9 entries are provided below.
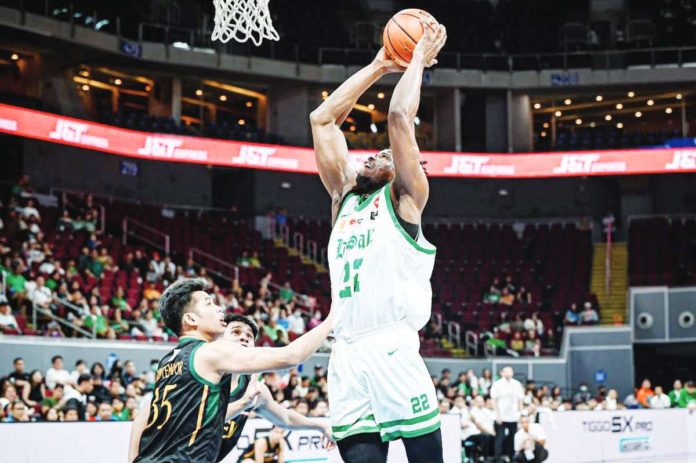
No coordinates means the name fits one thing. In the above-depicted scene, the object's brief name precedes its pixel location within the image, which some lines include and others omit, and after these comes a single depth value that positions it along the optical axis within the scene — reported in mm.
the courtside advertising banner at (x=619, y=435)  15438
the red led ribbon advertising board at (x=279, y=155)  22141
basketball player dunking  4141
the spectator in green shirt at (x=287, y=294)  22291
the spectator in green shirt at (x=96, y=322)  16641
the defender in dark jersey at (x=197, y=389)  4145
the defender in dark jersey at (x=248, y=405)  5371
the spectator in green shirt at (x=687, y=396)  19719
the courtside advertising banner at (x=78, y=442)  9625
